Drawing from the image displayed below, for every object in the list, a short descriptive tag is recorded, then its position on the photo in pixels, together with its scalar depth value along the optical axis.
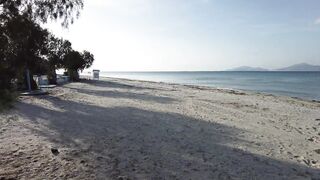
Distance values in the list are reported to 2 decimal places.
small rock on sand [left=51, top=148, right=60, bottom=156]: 4.91
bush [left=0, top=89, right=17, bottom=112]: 3.69
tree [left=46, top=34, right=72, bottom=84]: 25.60
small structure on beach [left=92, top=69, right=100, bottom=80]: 33.01
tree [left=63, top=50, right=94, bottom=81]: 26.69
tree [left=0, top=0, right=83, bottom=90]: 4.09
